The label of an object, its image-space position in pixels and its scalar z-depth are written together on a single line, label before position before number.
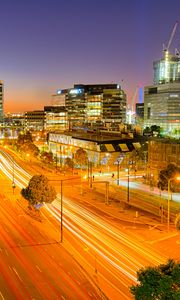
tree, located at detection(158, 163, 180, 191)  60.69
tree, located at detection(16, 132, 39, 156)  116.25
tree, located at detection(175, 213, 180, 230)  37.53
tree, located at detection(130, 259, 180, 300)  16.70
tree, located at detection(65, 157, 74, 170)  89.69
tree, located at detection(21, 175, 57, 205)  47.97
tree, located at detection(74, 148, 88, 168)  88.56
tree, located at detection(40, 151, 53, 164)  102.97
